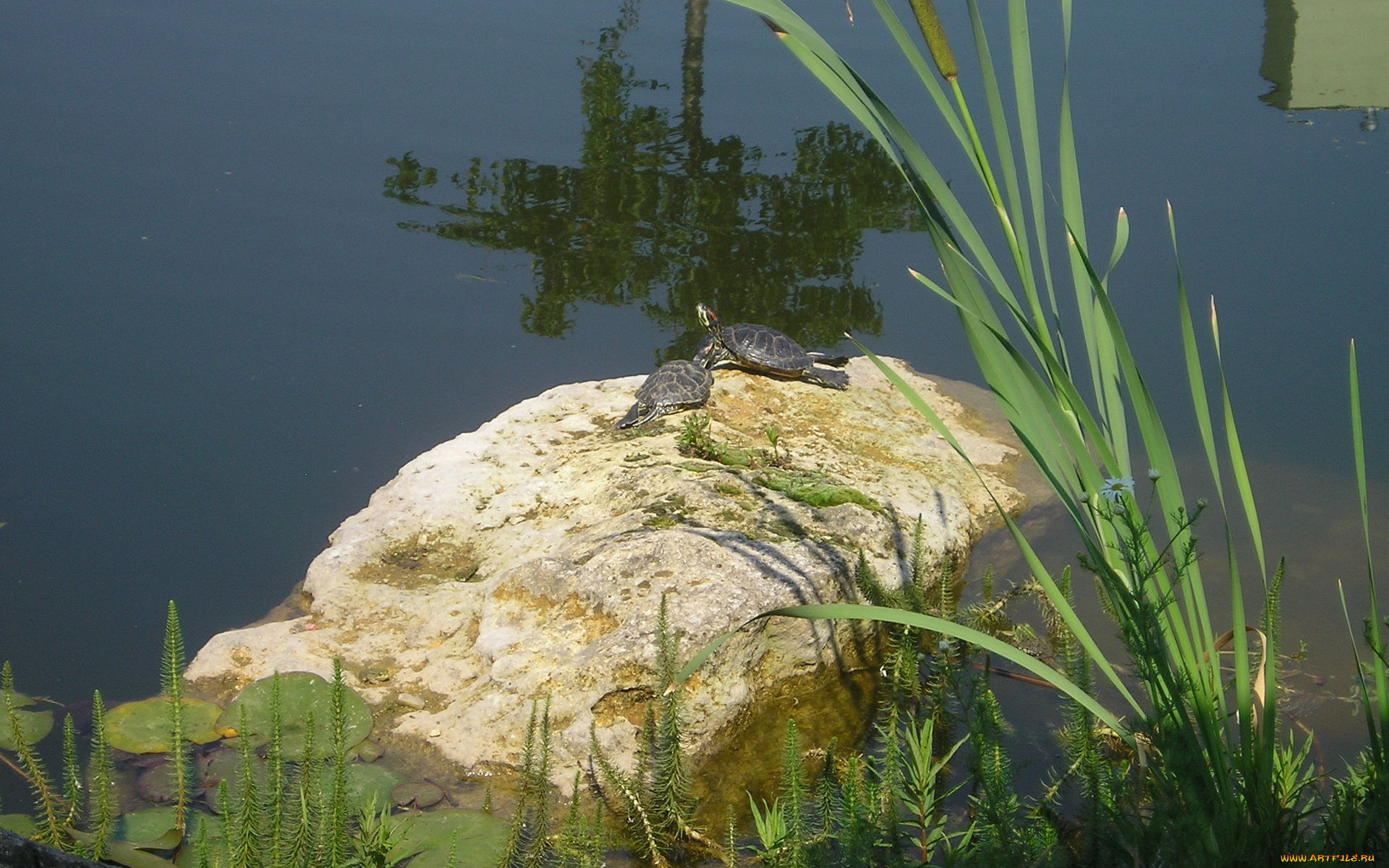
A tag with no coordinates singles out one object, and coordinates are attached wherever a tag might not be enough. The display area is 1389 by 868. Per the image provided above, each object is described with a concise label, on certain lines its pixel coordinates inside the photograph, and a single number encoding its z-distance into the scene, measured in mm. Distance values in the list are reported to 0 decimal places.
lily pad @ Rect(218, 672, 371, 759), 3352
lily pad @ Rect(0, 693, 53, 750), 3365
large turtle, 5484
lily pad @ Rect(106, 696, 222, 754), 3367
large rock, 3463
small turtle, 4883
